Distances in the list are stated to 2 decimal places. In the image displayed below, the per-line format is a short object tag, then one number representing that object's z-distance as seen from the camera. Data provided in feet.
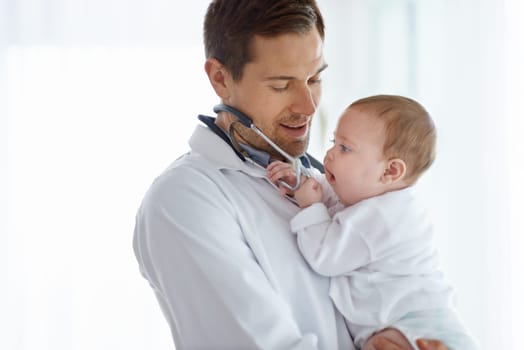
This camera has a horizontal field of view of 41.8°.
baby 4.61
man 4.26
